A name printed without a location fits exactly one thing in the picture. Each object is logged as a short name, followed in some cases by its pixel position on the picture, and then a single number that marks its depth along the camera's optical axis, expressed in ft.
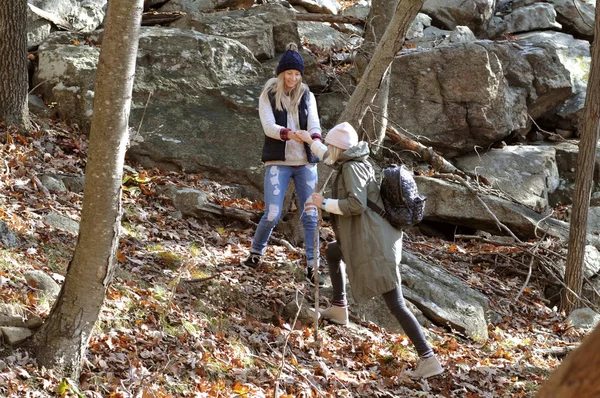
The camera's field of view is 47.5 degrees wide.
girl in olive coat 18.54
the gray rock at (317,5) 52.60
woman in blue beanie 22.02
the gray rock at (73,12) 39.50
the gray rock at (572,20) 58.49
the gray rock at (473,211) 34.96
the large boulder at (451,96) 40.40
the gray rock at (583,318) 28.86
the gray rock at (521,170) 39.71
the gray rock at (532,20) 57.31
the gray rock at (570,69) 47.60
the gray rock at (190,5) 47.52
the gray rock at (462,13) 56.44
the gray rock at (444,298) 25.23
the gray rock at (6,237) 19.94
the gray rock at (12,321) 15.51
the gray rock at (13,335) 15.17
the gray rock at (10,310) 15.87
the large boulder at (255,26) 40.01
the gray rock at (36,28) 37.52
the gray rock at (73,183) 27.43
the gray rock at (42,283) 17.78
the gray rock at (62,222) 23.06
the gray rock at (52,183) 26.66
